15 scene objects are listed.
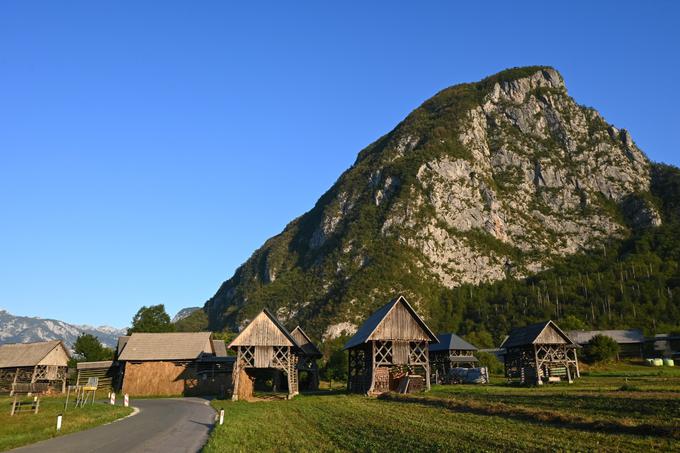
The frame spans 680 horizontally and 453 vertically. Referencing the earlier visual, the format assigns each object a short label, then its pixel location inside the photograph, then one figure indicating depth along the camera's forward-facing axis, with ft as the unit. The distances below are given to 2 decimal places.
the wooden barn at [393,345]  154.51
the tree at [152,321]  330.34
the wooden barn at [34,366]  219.82
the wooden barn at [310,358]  208.13
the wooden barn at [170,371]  189.78
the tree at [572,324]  357.82
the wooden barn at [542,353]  173.99
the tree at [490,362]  257.96
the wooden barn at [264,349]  155.74
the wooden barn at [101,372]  210.59
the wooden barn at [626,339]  310.04
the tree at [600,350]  241.55
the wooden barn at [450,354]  236.84
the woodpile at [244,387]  150.92
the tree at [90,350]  279.49
